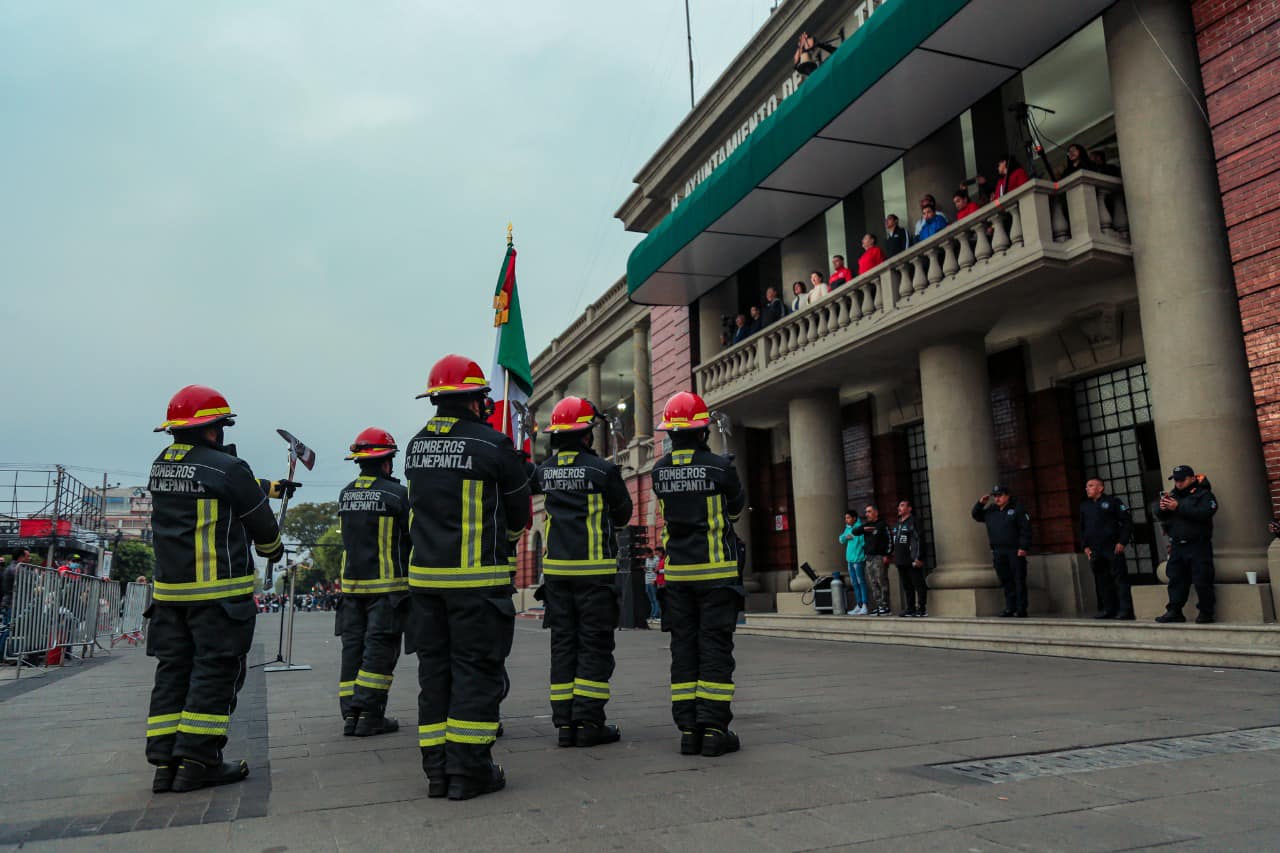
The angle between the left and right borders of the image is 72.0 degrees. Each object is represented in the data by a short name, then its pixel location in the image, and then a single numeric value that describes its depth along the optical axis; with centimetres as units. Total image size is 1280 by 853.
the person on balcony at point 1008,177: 1228
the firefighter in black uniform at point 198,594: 454
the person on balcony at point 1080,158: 1166
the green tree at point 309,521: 10869
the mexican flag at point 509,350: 898
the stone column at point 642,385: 2655
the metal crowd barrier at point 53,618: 1215
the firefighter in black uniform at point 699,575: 503
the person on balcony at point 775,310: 1786
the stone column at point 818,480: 1725
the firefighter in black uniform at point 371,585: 616
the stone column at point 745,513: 2072
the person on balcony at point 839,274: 1556
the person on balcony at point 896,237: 1432
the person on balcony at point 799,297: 1688
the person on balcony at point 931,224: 1340
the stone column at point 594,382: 3108
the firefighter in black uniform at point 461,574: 425
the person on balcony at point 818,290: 1623
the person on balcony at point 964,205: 1298
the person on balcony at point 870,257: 1477
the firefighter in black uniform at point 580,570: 550
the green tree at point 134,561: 6710
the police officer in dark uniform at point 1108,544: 1059
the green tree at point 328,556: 9820
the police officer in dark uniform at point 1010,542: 1210
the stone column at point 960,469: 1320
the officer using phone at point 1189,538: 929
